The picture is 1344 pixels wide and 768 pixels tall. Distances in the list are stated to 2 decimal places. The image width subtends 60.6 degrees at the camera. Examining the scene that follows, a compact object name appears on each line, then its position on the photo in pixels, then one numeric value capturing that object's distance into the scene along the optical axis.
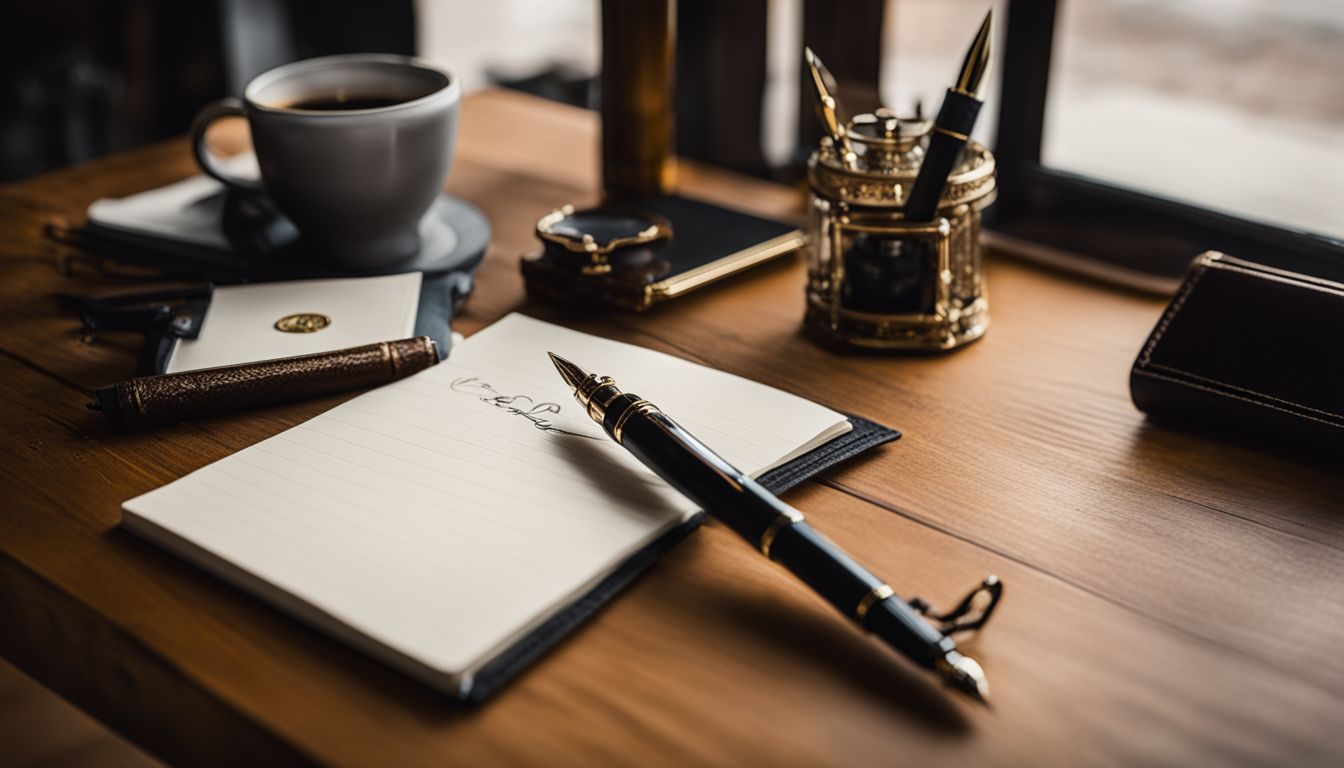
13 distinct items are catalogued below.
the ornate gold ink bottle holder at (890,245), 0.72
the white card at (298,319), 0.72
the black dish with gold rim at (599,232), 0.81
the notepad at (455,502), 0.49
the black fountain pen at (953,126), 0.67
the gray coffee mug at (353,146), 0.78
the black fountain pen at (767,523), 0.47
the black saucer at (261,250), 0.84
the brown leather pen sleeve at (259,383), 0.65
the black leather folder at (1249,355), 0.62
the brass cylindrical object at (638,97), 0.96
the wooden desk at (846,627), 0.45
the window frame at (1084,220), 0.87
